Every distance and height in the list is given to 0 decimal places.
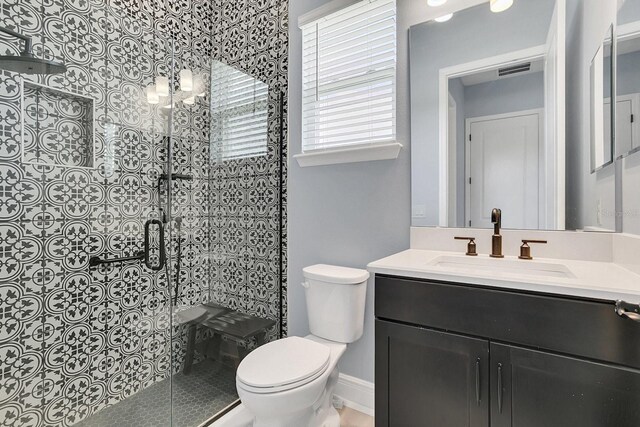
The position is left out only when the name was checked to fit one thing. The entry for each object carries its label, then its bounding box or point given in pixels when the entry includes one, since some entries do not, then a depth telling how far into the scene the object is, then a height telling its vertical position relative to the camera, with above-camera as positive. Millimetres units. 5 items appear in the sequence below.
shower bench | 1857 -755
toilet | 1190 -653
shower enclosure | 1426 -3
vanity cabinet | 849 -466
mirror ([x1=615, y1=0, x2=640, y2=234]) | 1003 +370
